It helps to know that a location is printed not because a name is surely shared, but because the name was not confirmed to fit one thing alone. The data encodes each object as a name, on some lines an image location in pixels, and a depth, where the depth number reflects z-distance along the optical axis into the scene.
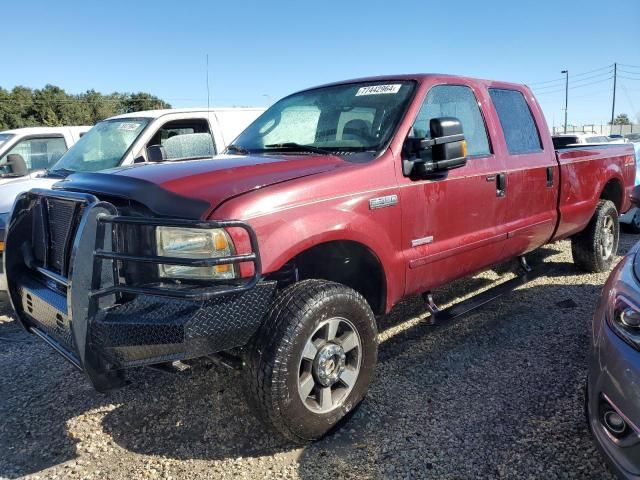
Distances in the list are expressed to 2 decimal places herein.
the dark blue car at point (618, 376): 1.97
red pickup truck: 2.36
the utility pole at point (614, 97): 50.12
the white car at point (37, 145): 6.87
